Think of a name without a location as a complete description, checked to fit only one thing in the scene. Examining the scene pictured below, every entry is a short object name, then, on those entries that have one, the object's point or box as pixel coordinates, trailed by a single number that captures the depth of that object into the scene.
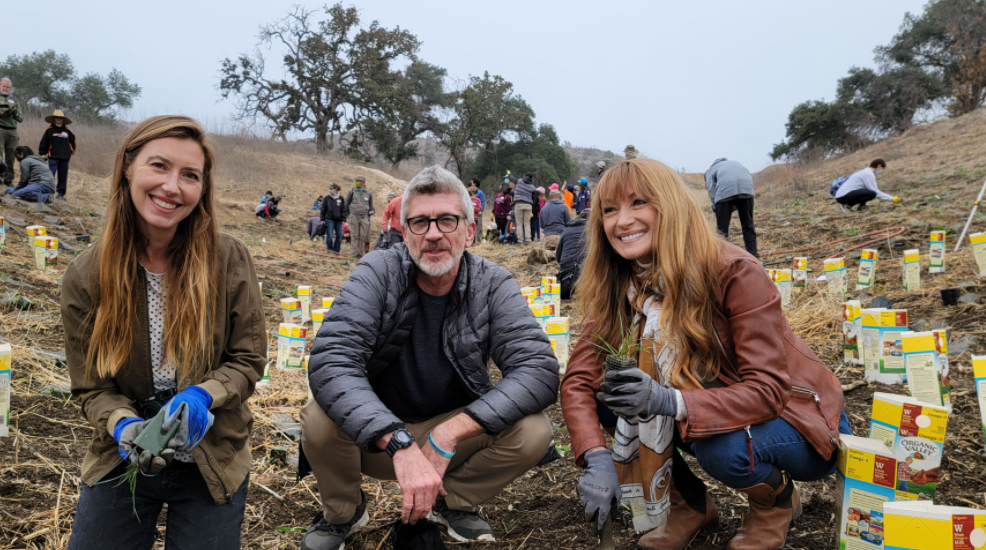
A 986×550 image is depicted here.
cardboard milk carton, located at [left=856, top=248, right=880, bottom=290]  4.88
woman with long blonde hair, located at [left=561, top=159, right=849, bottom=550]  1.76
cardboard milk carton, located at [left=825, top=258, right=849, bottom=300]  4.65
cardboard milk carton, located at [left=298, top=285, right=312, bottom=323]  5.08
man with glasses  1.97
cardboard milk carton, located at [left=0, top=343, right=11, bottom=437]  2.47
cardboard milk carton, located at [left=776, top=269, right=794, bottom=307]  4.67
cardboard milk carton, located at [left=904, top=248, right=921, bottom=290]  4.44
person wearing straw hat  9.20
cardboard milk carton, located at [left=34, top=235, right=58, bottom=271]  5.44
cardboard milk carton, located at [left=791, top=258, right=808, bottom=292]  5.02
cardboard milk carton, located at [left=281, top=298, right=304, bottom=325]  4.20
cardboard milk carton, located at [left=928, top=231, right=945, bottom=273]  4.68
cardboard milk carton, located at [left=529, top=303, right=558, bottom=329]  4.04
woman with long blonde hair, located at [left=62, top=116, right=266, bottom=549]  1.69
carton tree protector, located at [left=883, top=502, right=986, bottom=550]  1.33
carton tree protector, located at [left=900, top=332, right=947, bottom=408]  2.40
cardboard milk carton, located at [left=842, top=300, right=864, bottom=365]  3.33
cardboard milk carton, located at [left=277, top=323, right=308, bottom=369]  3.94
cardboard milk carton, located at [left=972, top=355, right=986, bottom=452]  2.22
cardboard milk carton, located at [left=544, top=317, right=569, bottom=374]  3.77
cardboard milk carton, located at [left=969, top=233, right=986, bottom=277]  4.08
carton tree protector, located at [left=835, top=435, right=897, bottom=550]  1.67
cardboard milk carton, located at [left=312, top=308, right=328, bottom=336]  3.81
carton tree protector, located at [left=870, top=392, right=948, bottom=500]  1.81
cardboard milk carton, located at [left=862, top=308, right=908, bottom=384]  2.92
